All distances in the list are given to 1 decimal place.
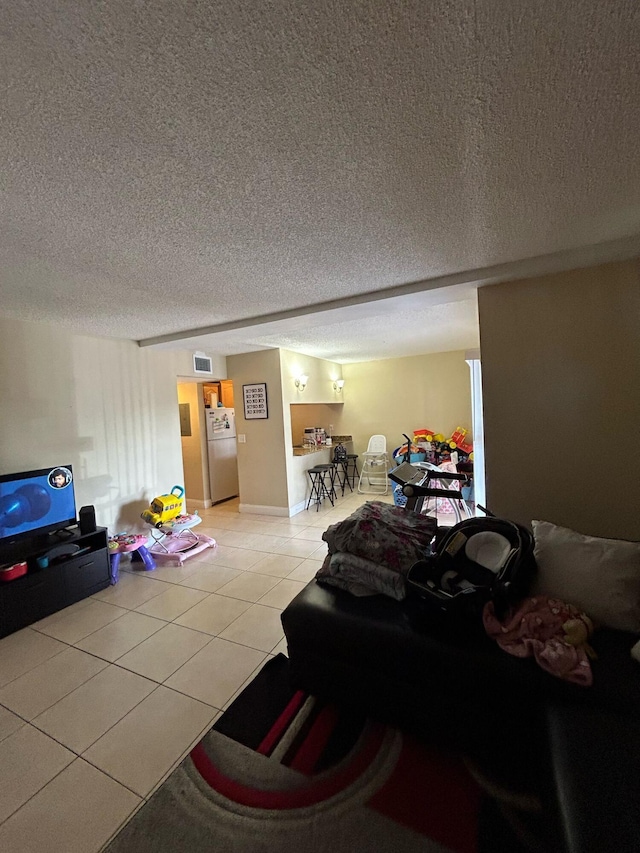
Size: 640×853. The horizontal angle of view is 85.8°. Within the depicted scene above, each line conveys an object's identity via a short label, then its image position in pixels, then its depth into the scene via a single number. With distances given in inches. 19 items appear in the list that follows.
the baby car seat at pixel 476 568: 60.7
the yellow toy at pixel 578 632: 54.1
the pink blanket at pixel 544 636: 50.0
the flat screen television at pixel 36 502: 107.0
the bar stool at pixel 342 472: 258.1
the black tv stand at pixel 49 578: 98.3
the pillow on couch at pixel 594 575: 58.3
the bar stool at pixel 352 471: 278.4
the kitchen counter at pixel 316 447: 230.0
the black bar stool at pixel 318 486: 223.5
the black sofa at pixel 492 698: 36.3
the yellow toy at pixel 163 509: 147.3
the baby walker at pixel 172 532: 144.3
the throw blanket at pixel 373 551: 71.4
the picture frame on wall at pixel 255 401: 205.8
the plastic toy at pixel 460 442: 219.5
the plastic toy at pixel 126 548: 128.6
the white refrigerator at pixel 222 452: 230.2
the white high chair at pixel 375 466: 263.5
